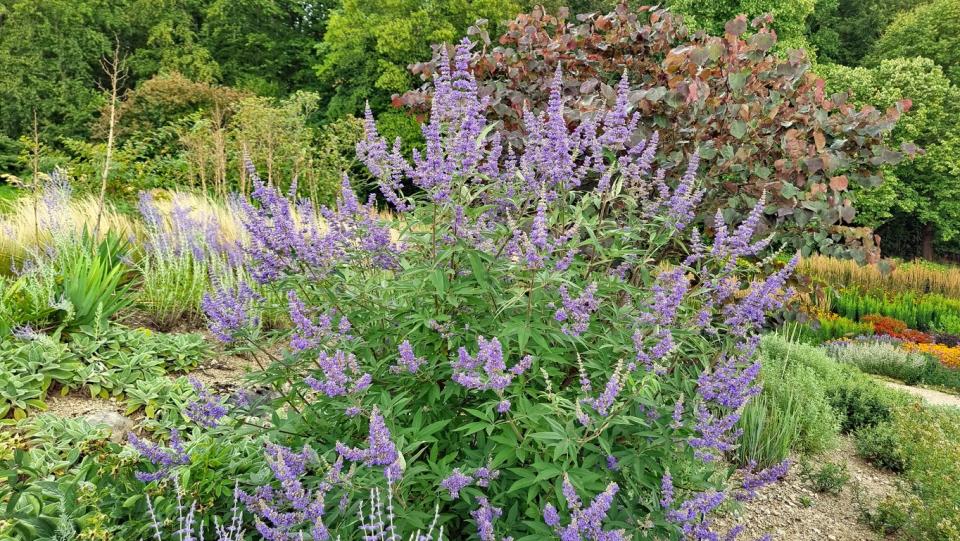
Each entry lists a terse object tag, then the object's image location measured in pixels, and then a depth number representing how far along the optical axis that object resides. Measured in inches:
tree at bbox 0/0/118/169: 964.0
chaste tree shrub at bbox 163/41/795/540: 92.2
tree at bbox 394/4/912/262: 175.3
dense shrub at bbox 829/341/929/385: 362.0
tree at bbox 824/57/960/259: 949.2
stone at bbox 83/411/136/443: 157.9
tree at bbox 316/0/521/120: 975.0
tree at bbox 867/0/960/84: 1081.4
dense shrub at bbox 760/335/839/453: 212.4
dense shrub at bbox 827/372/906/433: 244.8
